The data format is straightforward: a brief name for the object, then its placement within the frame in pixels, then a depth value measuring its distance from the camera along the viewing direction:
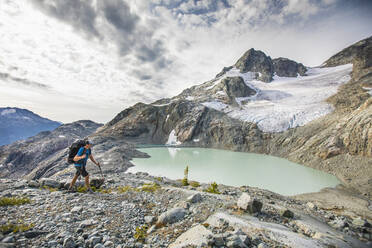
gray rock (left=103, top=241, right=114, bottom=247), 3.82
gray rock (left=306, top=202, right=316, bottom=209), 10.79
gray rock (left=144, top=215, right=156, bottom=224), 5.40
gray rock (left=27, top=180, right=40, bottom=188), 8.31
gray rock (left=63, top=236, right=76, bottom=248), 3.69
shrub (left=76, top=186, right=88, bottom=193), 7.99
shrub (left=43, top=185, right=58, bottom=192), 7.89
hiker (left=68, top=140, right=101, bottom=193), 7.75
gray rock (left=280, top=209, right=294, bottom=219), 6.75
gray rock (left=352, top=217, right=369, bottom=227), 7.98
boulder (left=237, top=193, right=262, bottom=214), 6.30
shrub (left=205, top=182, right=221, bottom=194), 10.12
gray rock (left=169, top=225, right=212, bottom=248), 3.73
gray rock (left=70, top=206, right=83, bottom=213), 5.53
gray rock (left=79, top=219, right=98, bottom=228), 4.63
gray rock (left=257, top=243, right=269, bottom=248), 3.82
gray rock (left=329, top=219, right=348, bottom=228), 7.74
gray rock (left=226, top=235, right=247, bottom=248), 3.62
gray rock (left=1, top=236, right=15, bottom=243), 3.52
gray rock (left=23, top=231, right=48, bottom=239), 3.92
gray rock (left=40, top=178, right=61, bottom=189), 8.47
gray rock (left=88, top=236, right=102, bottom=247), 3.88
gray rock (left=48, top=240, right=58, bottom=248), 3.67
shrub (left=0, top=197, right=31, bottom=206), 5.79
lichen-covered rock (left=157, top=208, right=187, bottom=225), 5.24
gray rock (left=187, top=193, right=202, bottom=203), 6.87
